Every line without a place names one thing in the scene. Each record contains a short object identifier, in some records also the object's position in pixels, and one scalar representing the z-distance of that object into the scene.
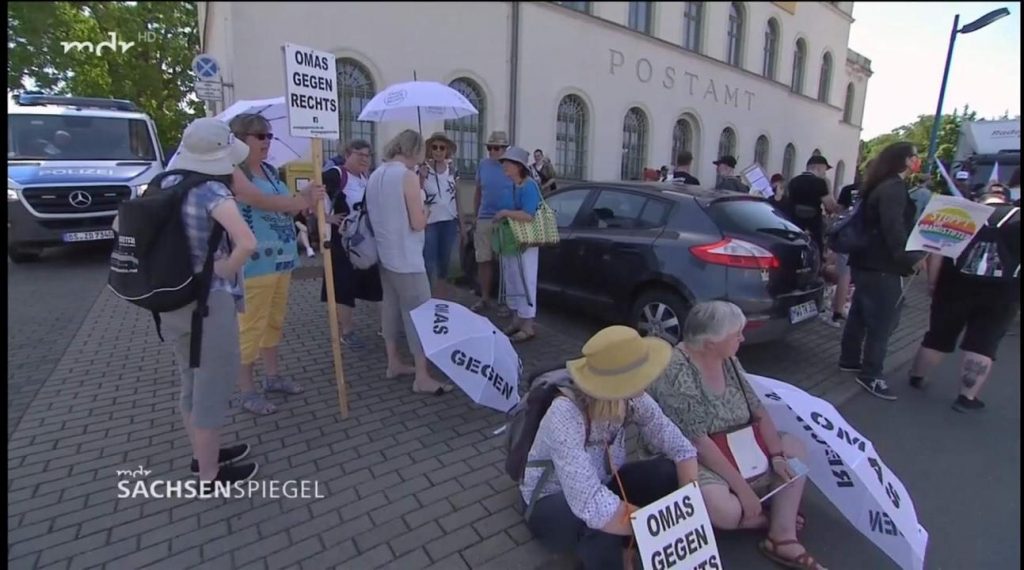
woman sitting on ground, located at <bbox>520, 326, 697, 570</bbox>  1.93
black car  4.05
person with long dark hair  3.85
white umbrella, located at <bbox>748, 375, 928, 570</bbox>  2.22
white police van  7.47
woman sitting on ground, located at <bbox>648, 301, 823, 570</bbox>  2.29
